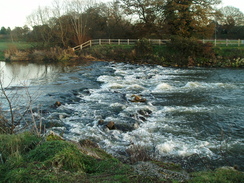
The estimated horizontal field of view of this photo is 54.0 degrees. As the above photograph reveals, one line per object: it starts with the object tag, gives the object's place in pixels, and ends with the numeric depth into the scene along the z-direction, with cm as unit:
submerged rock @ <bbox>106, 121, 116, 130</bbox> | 960
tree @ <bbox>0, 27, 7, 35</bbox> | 7085
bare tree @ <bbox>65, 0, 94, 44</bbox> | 4144
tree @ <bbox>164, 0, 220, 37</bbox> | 3547
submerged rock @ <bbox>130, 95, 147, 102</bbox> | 1373
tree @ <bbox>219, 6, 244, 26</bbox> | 4988
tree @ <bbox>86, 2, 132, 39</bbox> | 4316
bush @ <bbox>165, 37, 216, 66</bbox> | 2961
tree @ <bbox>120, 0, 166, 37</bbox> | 3981
